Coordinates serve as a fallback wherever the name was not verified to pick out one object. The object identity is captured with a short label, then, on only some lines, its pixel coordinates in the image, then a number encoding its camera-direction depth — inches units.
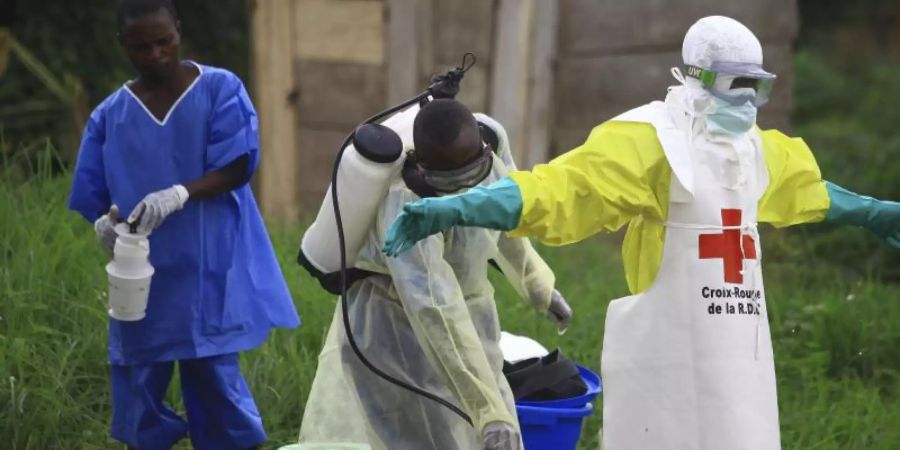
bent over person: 335.9
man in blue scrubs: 415.2
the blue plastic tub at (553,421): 376.8
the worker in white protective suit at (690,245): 344.2
